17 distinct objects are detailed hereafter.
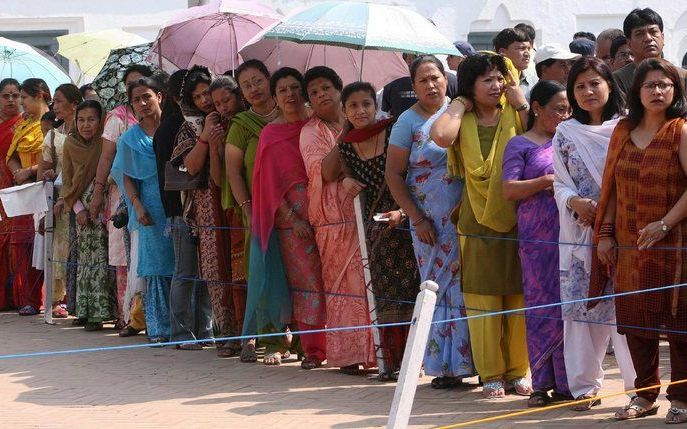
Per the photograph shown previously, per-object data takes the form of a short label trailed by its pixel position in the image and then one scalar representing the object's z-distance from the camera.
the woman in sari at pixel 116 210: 11.61
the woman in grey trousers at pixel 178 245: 10.88
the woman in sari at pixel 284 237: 9.69
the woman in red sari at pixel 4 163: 13.95
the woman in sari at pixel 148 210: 11.27
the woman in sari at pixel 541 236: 7.86
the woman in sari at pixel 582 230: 7.61
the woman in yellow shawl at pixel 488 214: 8.15
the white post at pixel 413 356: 5.38
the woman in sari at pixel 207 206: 10.48
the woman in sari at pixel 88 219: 12.19
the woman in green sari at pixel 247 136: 10.03
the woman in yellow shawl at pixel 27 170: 13.59
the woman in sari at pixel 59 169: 12.73
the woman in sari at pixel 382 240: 9.05
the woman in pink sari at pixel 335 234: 9.38
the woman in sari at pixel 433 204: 8.57
